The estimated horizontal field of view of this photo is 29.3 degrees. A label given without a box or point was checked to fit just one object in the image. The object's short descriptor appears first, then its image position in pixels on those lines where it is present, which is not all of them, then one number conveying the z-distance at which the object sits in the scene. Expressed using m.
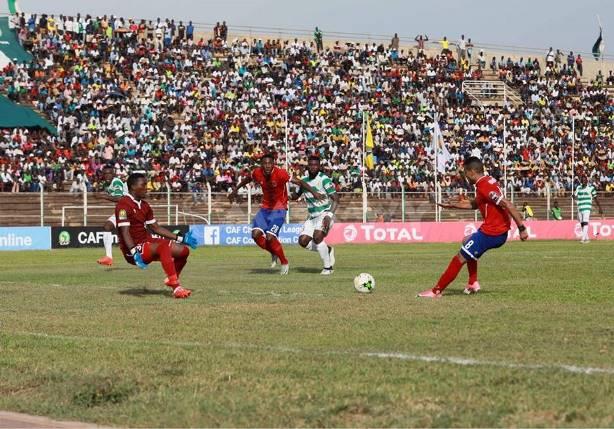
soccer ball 17.27
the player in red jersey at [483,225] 16.06
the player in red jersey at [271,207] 23.25
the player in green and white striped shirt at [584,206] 44.91
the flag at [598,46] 81.94
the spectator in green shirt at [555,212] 53.59
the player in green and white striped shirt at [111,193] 25.73
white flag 51.44
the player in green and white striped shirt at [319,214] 23.16
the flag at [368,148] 52.41
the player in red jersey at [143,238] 16.56
